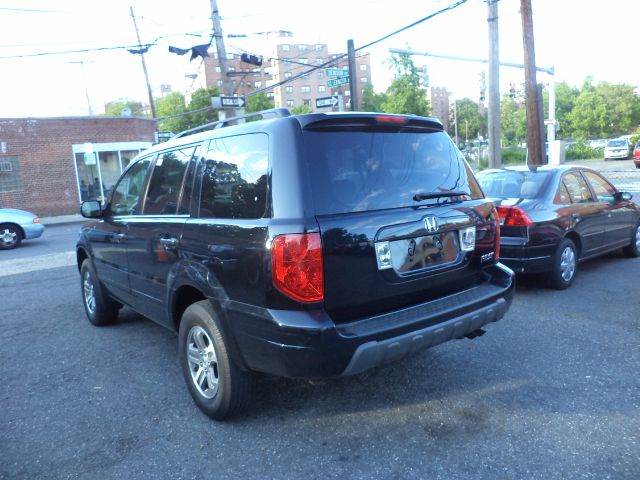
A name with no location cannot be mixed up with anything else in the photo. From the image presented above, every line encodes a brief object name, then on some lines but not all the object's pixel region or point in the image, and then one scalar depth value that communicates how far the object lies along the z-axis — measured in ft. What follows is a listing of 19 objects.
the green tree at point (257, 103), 222.48
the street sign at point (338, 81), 60.64
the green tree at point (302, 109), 234.60
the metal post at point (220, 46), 60.59
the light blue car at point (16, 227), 43.88
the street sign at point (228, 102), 56.03
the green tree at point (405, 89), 177.47
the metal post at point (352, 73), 56.29
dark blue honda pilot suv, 9.21
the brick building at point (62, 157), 79.82
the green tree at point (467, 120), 343.96
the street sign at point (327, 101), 55.57
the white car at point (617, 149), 139.23
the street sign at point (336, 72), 60.59
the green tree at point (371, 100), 234.99
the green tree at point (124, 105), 277.33
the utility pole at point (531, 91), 44.19
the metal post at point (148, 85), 113.70
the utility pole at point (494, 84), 44.55
